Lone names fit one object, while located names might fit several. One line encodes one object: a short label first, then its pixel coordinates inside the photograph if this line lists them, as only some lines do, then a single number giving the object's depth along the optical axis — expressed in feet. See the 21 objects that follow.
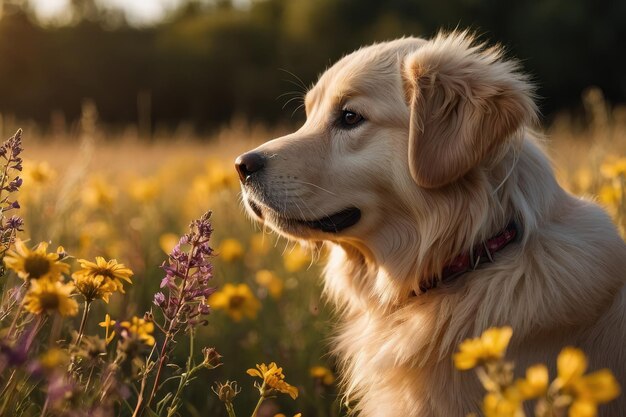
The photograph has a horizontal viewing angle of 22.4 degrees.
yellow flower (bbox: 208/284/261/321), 5.94
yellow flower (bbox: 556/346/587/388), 3.51
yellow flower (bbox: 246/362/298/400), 4.66
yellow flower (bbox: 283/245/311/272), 6.71
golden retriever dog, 5.11
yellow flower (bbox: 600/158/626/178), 5.86
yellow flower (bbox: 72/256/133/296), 4.57
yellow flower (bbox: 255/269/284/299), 6.47
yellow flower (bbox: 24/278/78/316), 4.35
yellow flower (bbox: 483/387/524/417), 3.51
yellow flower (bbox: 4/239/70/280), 4.39
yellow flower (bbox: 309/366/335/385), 5.55
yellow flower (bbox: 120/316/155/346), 4.40
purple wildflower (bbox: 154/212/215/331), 4.63
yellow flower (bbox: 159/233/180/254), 6.78
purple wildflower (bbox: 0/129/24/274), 4.69
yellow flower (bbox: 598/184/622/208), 6.00
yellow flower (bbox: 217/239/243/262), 6.72
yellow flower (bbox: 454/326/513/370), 3.77
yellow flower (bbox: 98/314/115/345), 4.58
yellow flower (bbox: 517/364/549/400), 3.46
